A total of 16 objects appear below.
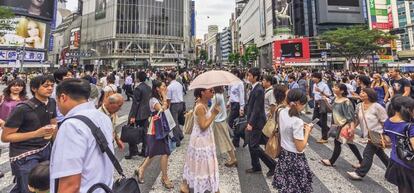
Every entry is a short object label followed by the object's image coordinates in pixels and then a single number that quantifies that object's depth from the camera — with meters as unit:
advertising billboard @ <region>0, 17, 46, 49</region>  48.41
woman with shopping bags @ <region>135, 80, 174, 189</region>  4.17
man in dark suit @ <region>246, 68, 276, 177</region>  4.58
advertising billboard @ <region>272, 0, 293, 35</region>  65.50
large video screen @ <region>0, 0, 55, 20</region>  44.56
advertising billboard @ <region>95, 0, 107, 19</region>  68.12
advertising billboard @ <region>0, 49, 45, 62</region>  47.38
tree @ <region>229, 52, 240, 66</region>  89.69
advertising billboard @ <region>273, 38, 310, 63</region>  60.84
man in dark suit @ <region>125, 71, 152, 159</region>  5.65
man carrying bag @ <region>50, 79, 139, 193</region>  1.51
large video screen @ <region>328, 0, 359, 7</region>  62.97
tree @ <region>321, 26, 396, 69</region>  39.88
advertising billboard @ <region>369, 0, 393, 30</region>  63.72
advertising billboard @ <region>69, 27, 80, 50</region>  69.62
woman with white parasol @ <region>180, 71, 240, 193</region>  3.34
